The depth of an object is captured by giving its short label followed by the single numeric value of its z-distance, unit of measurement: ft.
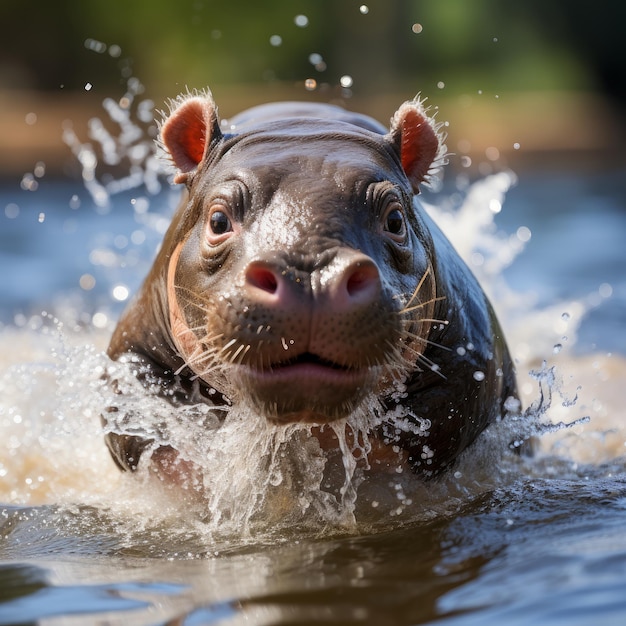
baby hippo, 11.73
